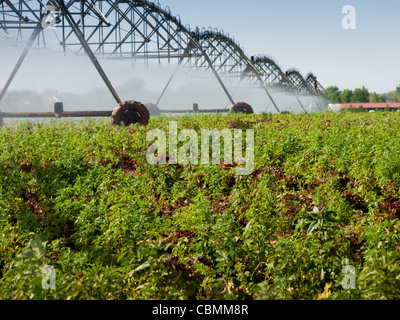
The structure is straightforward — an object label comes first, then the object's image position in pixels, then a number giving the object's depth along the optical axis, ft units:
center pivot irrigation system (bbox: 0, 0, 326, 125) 46.26
